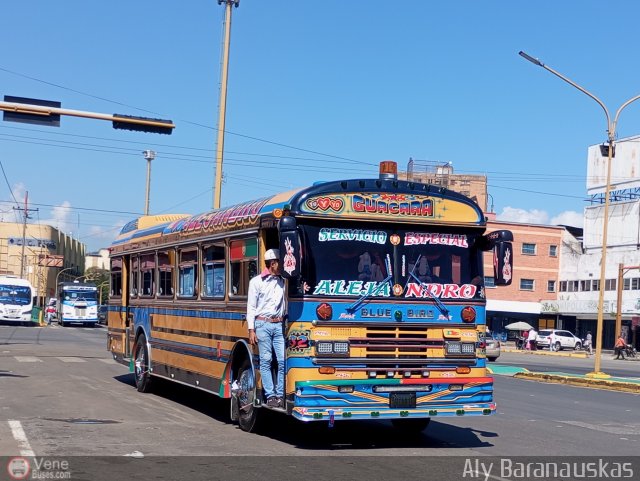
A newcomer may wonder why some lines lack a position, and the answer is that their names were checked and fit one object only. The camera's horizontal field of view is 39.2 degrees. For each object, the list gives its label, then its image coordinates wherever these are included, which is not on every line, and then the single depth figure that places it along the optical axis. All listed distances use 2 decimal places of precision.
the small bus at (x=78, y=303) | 62.25
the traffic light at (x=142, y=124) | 20.89
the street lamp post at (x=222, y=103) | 28.38
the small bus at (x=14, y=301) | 57.19
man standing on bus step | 10.63
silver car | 38.94
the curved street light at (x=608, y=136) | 25.50
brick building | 76.62
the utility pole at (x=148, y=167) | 57.66
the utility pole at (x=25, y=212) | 90.45
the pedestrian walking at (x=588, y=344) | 59.48
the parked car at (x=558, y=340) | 61.50
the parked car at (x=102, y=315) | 73.38
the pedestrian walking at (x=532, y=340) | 60.78
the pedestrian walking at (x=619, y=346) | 53.06
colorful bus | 10.36
